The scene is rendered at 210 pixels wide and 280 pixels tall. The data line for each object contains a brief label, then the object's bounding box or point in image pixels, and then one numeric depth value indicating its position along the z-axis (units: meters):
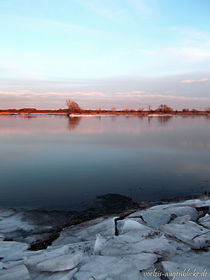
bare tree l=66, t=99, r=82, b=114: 86.62
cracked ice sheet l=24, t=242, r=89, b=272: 2.86
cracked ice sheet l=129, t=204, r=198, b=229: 4.28
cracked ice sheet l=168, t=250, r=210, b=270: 2.91
